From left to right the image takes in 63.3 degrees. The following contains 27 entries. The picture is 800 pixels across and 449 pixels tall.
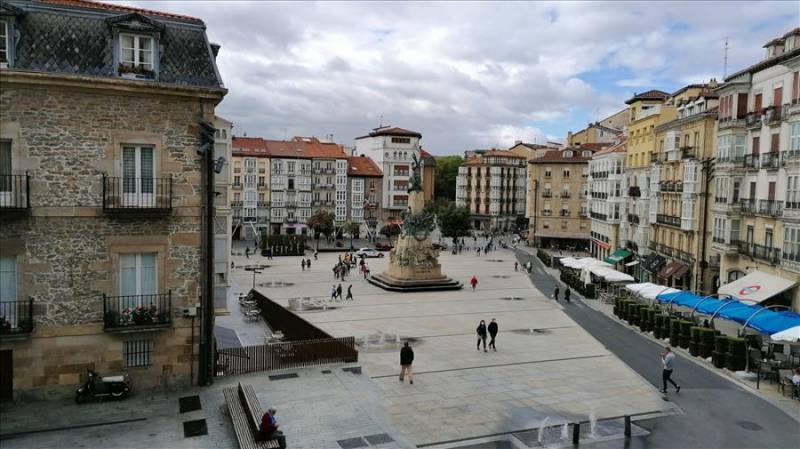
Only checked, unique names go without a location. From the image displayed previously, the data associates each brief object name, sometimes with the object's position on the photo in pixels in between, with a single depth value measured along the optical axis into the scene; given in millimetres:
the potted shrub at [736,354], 23031
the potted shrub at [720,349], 23609
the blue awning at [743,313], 22722
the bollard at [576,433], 15547
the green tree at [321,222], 86994
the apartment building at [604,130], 96312
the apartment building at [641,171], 52969
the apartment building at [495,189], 113938
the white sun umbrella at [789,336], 20719
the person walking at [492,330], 25658
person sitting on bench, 13453
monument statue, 45688
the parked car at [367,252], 69438
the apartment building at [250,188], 87500
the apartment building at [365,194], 96750
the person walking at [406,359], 20047
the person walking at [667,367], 19984
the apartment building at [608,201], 63531
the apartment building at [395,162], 99125
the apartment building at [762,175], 30281
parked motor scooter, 16484
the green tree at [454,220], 92688
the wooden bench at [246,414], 13445
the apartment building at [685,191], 42812
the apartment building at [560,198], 87562
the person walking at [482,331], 25484
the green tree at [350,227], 90756
